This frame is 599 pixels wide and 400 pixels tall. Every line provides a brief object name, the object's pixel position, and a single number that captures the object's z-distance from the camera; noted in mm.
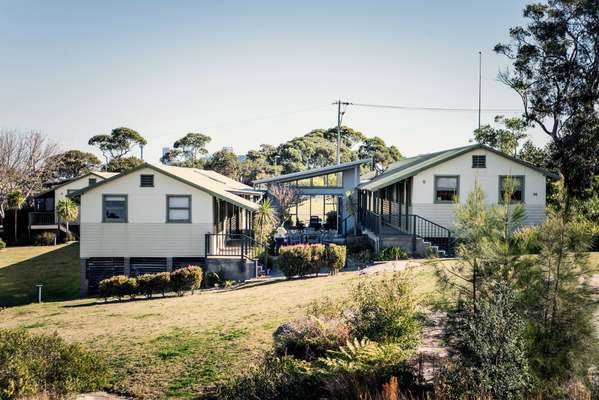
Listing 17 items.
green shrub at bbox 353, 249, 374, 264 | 22136
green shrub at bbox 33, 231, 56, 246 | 38812
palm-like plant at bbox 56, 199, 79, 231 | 38312
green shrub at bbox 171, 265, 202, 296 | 19031
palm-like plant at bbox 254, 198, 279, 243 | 24312
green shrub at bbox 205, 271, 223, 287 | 21386
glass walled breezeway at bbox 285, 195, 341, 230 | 35031
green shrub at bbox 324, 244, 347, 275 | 19656
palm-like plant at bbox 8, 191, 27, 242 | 41094
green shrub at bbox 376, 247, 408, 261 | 21109
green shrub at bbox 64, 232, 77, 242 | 40512
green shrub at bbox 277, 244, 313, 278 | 19438
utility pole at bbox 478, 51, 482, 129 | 39103
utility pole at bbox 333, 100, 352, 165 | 54531
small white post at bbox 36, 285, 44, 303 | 20950
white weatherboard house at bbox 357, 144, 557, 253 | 22469
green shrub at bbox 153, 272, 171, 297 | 18875
